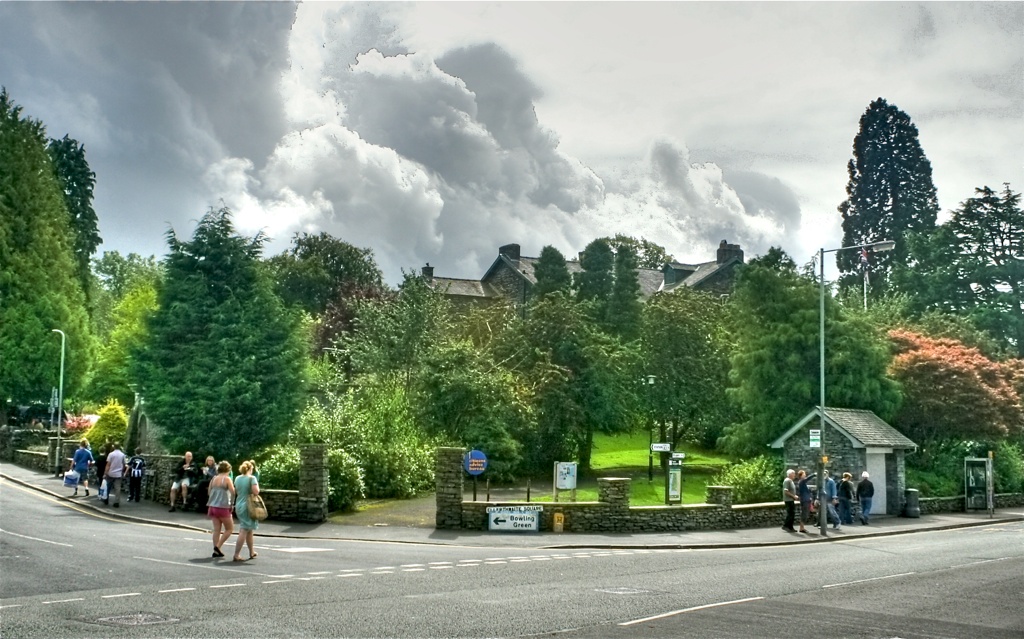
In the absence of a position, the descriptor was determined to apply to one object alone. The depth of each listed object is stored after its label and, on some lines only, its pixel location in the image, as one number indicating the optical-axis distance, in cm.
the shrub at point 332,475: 3078
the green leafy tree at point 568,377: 4500
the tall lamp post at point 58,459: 4122
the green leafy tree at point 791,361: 4091
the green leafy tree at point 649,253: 10762
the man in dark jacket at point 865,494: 3353
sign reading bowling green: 2800
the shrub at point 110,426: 4628
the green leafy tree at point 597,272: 7200
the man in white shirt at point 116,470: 2986
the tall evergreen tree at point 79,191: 7381
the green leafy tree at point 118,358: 6425
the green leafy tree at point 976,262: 6606
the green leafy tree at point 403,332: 4894
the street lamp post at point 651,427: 4373
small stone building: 3584
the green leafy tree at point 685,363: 4941
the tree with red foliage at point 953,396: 4178
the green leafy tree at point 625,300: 6581
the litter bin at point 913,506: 3653
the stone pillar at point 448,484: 2794
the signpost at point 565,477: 3133
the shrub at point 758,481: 3750
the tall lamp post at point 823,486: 2969
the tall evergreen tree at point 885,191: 7881
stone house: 8688
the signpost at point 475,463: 3036
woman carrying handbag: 1898
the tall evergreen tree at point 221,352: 3538
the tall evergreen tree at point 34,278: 6066
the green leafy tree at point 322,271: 8088
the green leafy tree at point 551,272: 7181
